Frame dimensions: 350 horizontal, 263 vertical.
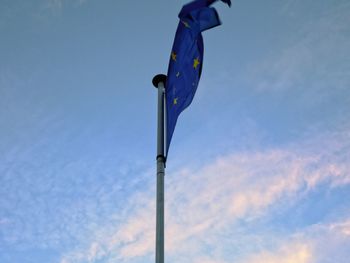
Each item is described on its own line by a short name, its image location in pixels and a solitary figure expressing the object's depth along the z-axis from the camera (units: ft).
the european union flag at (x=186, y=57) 32.65
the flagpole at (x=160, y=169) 29.45
